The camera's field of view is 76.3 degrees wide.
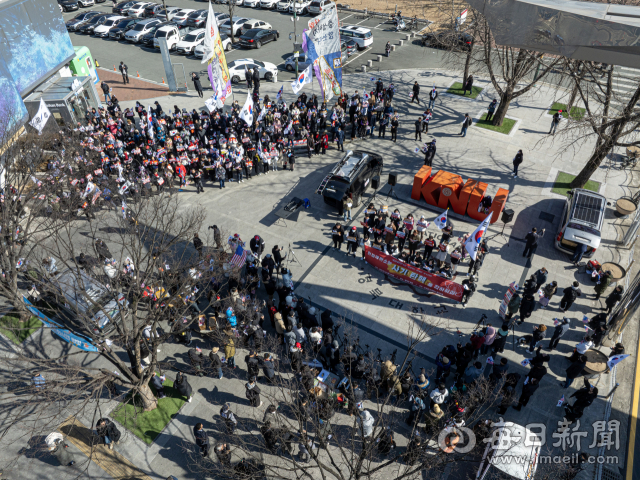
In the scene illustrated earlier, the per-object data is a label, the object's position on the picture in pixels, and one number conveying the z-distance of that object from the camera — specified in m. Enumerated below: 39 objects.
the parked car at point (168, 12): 41.86
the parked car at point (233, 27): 39.25
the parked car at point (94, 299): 10.84
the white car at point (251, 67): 31.89
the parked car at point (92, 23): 40.25
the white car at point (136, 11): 43.19
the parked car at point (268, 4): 46.88
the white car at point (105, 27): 39.73
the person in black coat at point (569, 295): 15.18
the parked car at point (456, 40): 28.35
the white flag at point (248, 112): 21.16
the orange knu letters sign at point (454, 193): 19.78
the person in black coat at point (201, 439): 11.40
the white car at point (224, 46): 35.69
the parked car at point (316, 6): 44.31
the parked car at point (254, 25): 39.78
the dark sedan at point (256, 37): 37.47
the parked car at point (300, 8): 45.78
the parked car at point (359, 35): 38.25
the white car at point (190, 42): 36.09
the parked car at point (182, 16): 41.12
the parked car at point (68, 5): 45.66
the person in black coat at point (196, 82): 30.08
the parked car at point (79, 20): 40.56
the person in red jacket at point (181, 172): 21.81
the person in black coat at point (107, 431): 11.63
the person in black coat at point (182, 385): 12.88
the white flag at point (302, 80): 24.19
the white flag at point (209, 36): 20.14
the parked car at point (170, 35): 36.43
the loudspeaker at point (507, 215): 19.06
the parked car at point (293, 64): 34.38
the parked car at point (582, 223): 17.67
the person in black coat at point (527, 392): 12.41
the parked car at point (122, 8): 43.68
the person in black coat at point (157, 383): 13.08
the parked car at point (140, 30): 38.09
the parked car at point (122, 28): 39.28
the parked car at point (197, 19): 40.19
